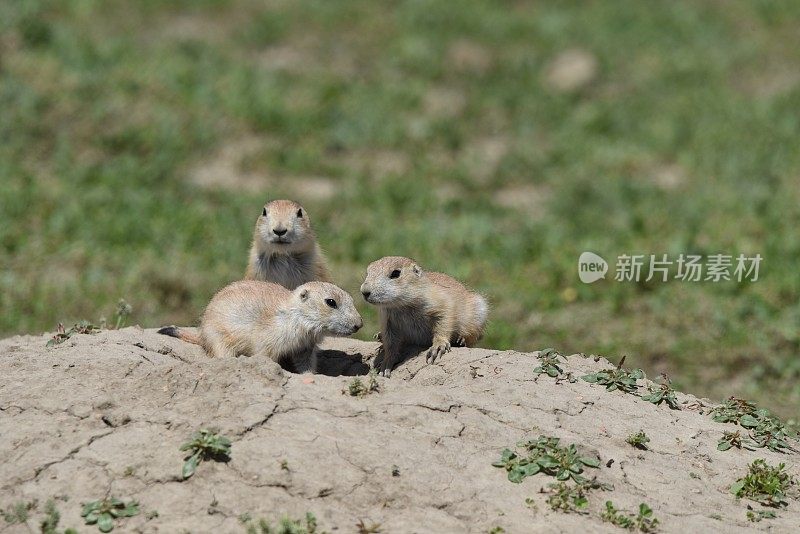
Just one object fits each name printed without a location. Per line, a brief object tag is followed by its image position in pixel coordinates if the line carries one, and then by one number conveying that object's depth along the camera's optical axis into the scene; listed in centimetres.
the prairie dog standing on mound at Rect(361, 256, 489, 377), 1496
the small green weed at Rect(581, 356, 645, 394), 1462
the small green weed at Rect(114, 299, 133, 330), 1670
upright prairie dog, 1655
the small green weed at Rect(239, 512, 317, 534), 1060
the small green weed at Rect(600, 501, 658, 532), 1145
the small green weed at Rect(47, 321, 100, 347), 1501
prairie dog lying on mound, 1434
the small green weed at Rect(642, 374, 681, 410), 1443
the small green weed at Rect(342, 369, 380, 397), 1315
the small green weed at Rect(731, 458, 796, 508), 1268
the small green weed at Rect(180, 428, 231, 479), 1165
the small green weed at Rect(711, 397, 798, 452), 1381
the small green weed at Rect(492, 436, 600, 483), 1208
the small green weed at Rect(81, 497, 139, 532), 1077
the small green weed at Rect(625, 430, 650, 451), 1320
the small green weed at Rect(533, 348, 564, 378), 1449
